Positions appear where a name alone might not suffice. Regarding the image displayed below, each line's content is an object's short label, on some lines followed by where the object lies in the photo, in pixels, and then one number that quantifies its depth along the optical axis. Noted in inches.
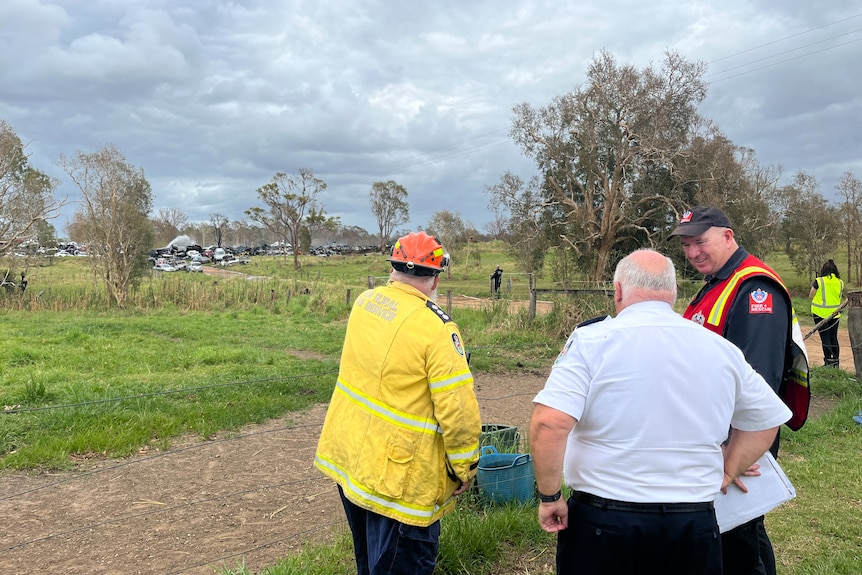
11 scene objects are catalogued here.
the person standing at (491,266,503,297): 1007.6
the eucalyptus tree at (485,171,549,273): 986.7
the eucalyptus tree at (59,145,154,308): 888.3
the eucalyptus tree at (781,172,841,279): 1027.9
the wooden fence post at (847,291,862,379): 325.4
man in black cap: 95.5
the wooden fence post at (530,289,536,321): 520.4
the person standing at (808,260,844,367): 394.9
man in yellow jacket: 90.9
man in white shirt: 75.2
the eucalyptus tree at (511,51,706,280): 880.3
